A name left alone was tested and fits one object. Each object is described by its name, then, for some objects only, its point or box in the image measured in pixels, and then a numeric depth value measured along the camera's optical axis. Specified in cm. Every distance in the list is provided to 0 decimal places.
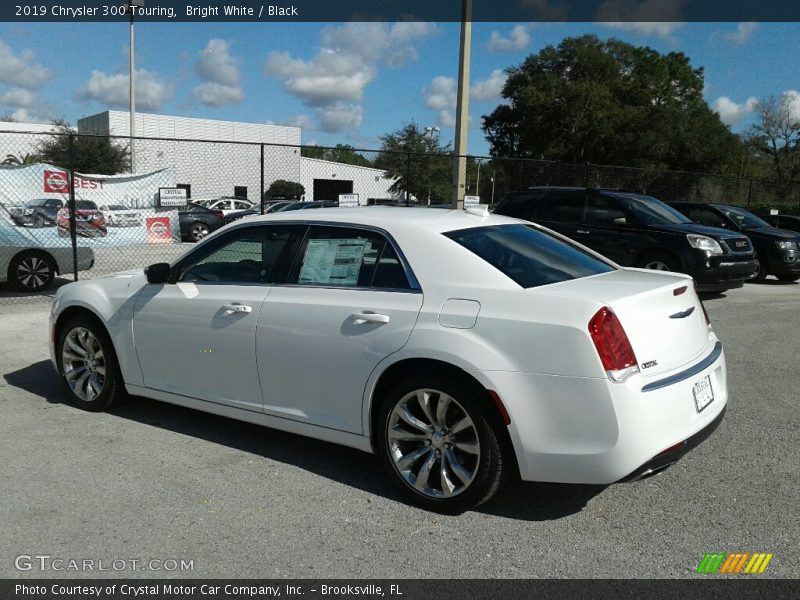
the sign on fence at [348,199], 1272
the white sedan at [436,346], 336
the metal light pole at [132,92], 2979
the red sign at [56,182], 1209
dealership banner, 1178
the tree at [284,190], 4168
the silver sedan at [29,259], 1083
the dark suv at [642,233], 1130
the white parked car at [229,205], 3176
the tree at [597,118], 5631
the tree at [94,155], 3597
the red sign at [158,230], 1449
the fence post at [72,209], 1021
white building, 4412
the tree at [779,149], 6581
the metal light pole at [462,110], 1229
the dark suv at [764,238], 1457
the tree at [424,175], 2448
